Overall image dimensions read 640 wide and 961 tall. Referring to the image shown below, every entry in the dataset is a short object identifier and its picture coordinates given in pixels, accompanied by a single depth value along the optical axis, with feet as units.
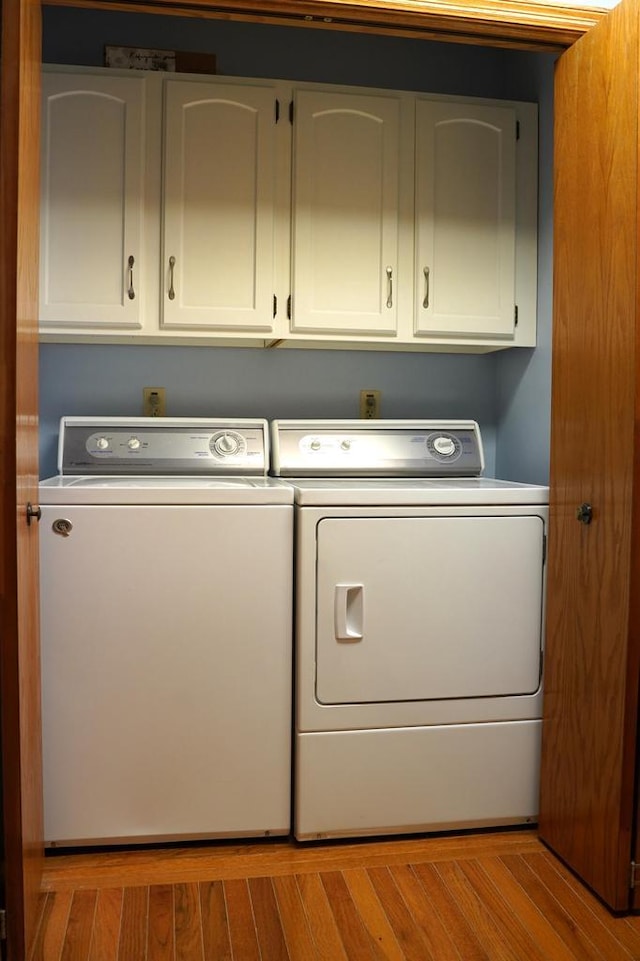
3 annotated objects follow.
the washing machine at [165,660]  7.10
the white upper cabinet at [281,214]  8.00
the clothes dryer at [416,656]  7.38
